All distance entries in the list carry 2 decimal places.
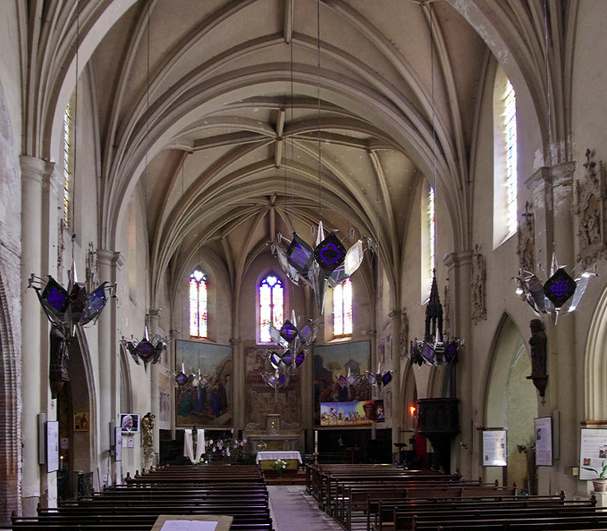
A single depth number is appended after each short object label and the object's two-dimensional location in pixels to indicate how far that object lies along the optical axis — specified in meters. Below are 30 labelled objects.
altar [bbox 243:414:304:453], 36.40
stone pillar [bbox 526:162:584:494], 13.75
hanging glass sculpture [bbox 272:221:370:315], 12.82
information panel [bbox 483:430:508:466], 18.89
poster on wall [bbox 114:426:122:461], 20.41
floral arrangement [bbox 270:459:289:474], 28.64
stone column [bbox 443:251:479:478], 20.27
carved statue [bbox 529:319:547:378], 14.47
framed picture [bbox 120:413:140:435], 21.83
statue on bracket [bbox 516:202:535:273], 15.94
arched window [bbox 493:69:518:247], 18.67
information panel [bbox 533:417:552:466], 14.14
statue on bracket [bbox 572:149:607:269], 12.82
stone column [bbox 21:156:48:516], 13.23
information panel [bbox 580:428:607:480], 12.88
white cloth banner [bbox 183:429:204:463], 32.62
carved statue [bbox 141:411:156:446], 26.16
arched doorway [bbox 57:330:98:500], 18.80
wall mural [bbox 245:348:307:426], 39.03
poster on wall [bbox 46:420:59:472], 13.74
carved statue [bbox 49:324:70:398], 14.18
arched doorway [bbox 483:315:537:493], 19.16
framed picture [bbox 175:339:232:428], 36.94
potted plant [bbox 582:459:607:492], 12.30
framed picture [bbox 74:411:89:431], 19.00
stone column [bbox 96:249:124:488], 19.92
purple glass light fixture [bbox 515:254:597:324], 11.13
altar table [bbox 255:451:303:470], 30.20
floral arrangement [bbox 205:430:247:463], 34.91
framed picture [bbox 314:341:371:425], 36.31
